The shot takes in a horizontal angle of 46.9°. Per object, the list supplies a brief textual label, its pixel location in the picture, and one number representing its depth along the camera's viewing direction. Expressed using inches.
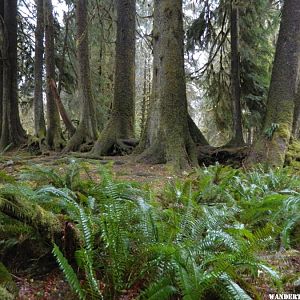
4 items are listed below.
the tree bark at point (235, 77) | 352.5
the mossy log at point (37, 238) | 78.9
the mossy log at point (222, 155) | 310.2
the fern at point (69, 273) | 67.0
